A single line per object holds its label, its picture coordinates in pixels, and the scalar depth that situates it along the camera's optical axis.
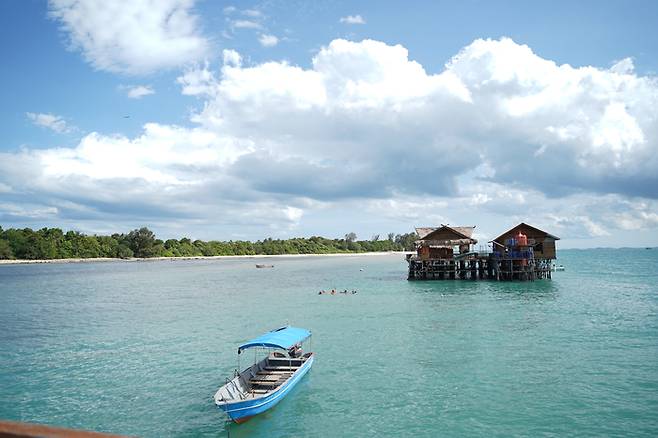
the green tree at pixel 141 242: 191.50
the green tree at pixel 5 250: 151.99
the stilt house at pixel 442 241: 66.12
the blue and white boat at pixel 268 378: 17.12
